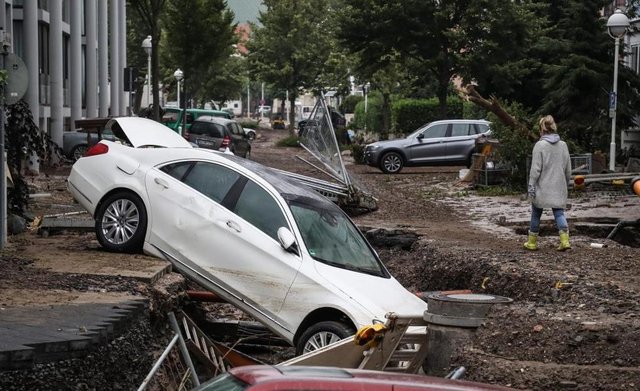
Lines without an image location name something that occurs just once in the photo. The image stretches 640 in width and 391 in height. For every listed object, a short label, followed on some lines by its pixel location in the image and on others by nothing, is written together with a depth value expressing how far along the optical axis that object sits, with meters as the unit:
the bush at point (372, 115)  61.31
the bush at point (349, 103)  85.81
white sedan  10.78
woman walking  14.87
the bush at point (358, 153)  40.09
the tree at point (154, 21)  39.88
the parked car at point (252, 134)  63.17
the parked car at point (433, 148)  35.28
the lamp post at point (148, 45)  43.97
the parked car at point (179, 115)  46.19
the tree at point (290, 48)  69.19
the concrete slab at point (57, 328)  7.96
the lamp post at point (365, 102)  63.75
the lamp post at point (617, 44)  25.59
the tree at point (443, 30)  42.28
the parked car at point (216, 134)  38.56
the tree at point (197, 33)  55.12
